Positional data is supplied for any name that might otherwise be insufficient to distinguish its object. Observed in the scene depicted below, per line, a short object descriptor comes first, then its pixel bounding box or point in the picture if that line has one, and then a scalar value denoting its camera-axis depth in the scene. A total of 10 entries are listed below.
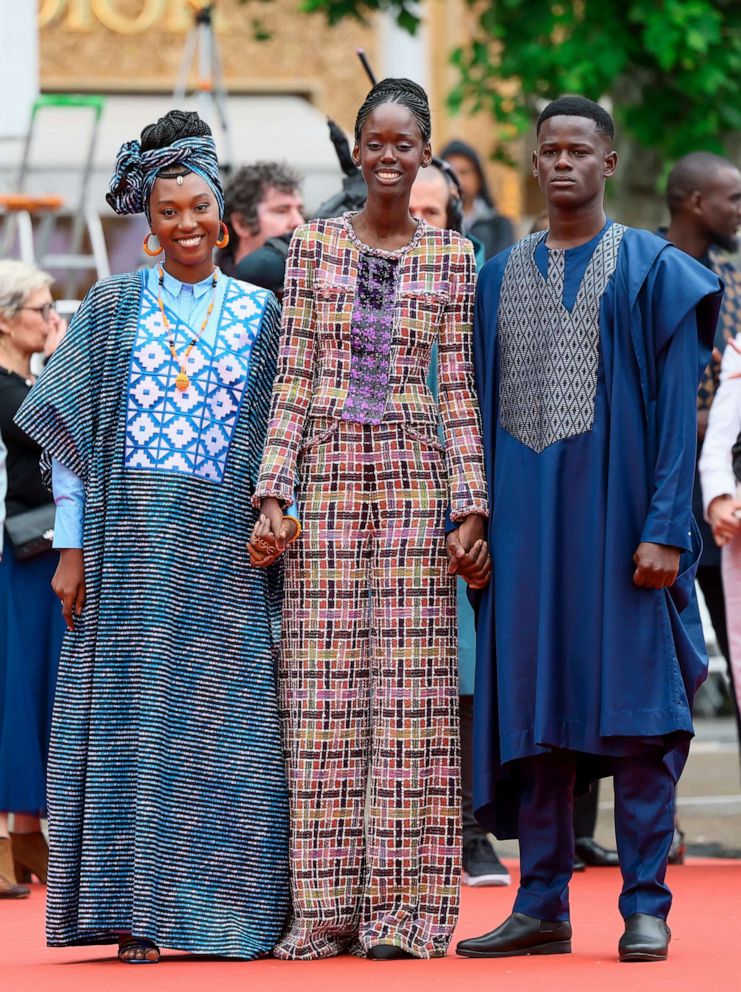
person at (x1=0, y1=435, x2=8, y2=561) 14.45
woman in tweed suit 11.41
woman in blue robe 11.34
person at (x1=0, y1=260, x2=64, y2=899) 15.28
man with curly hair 16.42
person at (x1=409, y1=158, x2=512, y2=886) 14.84
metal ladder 23.56
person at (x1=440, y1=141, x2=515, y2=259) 21.19
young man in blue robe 10.95
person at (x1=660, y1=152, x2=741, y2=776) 15.91
